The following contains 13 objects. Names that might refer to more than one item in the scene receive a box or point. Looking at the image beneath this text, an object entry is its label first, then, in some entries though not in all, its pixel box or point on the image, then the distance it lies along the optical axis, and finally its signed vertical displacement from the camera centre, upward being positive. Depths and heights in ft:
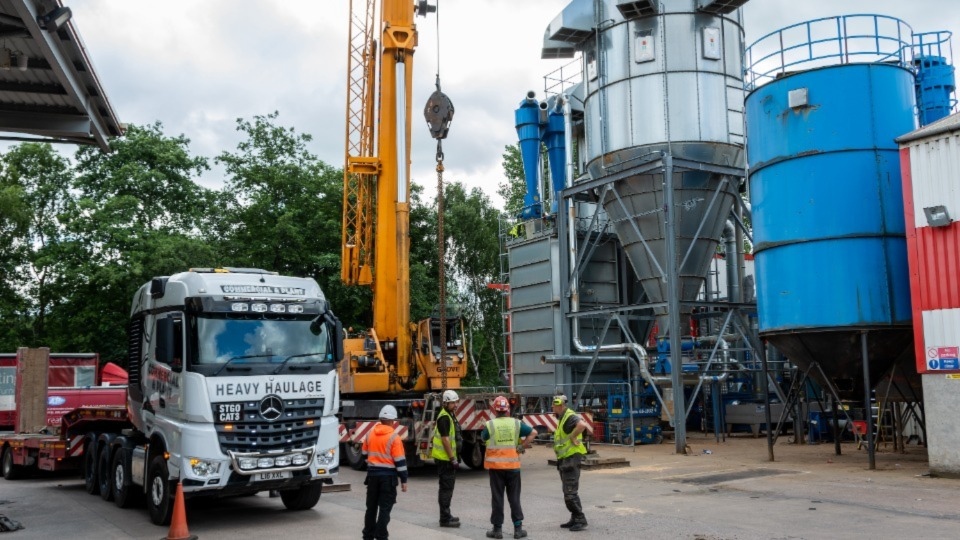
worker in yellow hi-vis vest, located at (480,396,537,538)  33.41 -3.73
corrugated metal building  49.21 +5.69
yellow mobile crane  59.00 +3.99
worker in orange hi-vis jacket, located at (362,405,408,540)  30.78 -3.80
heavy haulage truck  36.35 -0.55
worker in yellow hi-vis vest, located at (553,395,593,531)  34.50 -3.51
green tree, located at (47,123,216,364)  116.16 +20.84
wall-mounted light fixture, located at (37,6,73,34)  27.76 +11.93
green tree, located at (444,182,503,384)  165.37 +22.26
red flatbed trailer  49.34 -4.07
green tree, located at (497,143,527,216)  178.40 +40.88
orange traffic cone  32.73 -5.64
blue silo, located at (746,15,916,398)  55.77 +10.26
